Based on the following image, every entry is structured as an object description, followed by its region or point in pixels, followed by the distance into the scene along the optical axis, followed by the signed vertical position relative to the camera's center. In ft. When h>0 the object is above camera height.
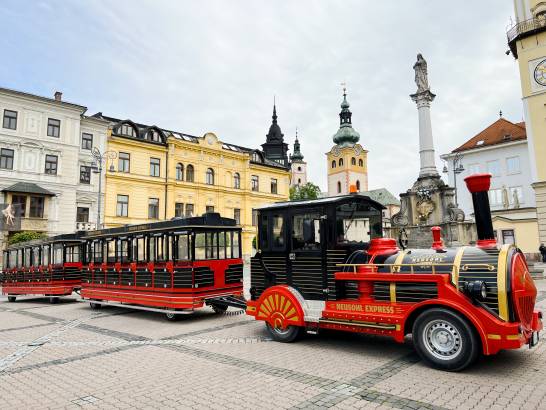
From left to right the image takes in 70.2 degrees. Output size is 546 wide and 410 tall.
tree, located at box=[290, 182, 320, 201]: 193.42 +31.41
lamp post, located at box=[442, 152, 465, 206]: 81.56 +16.47
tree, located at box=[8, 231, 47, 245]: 78.93 +5.08
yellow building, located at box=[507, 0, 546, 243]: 68.64 +29.29
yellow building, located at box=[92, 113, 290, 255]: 112.68 +26.26
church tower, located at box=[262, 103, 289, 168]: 199.82 +56.80
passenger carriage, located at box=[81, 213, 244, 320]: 34.35 -0.74
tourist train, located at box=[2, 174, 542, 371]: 17.76 -1.53
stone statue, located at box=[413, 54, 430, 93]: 85.60 +38.69
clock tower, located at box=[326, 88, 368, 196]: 287.69 +69.98
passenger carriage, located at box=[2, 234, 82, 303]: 51.52 -0.89
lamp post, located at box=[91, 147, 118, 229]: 103.56 +27.80
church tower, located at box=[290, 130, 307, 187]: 305.32 +67.52
